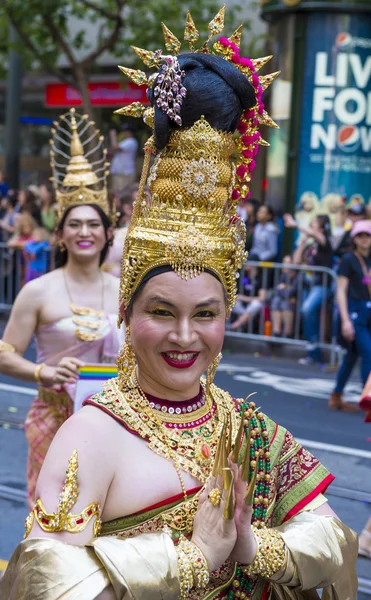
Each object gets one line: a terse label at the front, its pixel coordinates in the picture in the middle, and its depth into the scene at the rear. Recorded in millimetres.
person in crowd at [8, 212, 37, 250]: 13241
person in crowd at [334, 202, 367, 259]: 10870
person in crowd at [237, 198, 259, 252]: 12414
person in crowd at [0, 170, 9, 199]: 18461
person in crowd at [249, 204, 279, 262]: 12133
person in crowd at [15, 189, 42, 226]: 14109
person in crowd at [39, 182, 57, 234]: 14345
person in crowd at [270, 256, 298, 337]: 11406
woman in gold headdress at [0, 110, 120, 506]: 4543
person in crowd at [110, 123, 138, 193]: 12857
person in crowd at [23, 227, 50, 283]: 12617
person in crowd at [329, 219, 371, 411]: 8812
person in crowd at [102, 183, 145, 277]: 6105
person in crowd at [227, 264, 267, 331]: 11633
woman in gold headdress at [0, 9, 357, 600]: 2256
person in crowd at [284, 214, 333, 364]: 10969
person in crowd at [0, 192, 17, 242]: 14789
